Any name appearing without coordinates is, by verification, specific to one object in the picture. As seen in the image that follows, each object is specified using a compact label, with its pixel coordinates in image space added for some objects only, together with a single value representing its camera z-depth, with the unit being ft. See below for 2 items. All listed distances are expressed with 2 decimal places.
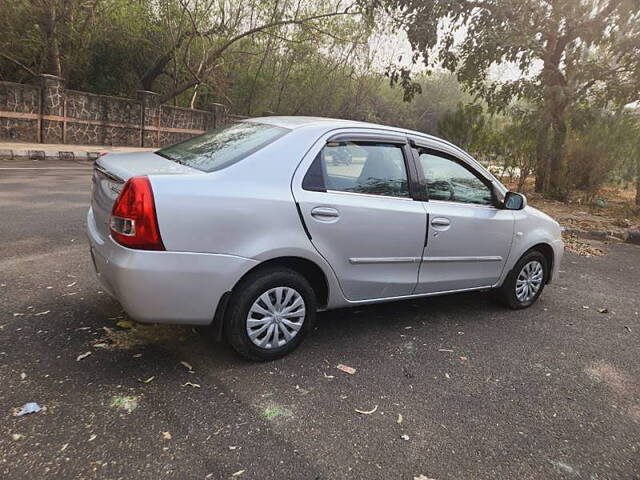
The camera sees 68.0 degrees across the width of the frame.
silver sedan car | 8.83
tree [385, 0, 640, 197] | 33.94
